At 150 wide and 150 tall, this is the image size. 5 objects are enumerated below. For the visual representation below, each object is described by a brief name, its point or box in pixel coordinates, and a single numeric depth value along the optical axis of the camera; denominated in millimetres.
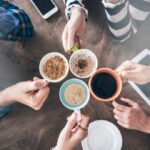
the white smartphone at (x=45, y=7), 1416
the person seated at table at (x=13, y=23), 1281
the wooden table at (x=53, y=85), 1345
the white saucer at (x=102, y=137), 1312
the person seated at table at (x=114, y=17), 1207
